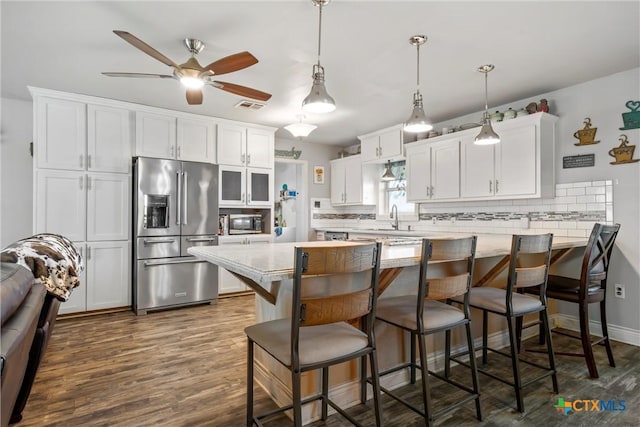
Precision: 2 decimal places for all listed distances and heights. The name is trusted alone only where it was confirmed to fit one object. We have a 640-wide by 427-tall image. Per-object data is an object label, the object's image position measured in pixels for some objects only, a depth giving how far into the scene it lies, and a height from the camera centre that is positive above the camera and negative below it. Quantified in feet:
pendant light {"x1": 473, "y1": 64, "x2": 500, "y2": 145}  9.46 +2.25
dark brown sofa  2.98 -1.06
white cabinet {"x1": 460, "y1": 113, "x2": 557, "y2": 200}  11.12 +1.81
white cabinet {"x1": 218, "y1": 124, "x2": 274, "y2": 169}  15.44 +3.21
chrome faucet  16.92 -0.10
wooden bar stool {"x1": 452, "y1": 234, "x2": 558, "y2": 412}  6.48 -1.73
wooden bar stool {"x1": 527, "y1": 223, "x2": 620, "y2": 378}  7.74 -1.76
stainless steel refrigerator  12.99 -0.59
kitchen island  5.54 -1.66
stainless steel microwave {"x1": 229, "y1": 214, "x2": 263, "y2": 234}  16.06 -0.43
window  17.52 +1.13
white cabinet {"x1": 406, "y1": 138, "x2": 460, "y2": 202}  13.67 +1.85
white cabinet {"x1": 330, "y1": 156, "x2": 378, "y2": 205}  18.20 +1.76
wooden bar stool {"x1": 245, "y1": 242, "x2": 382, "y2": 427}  4.29 -1.31
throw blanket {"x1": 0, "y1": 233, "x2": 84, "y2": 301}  5.03 -0.72
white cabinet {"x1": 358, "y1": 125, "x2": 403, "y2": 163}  15.95 +3.37
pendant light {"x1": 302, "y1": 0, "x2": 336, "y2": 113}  6.88 +2.35
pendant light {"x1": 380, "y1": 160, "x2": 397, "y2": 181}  16.92 +1.94
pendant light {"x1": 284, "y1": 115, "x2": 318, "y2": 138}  13.21 +3.31
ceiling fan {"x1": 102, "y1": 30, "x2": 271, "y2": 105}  7.56 +3.47
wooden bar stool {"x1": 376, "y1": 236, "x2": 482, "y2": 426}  5.56 -1.72
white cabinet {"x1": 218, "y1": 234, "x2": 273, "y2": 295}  15.30 -2.74
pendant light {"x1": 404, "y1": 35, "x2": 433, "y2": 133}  8.34 +2.38
